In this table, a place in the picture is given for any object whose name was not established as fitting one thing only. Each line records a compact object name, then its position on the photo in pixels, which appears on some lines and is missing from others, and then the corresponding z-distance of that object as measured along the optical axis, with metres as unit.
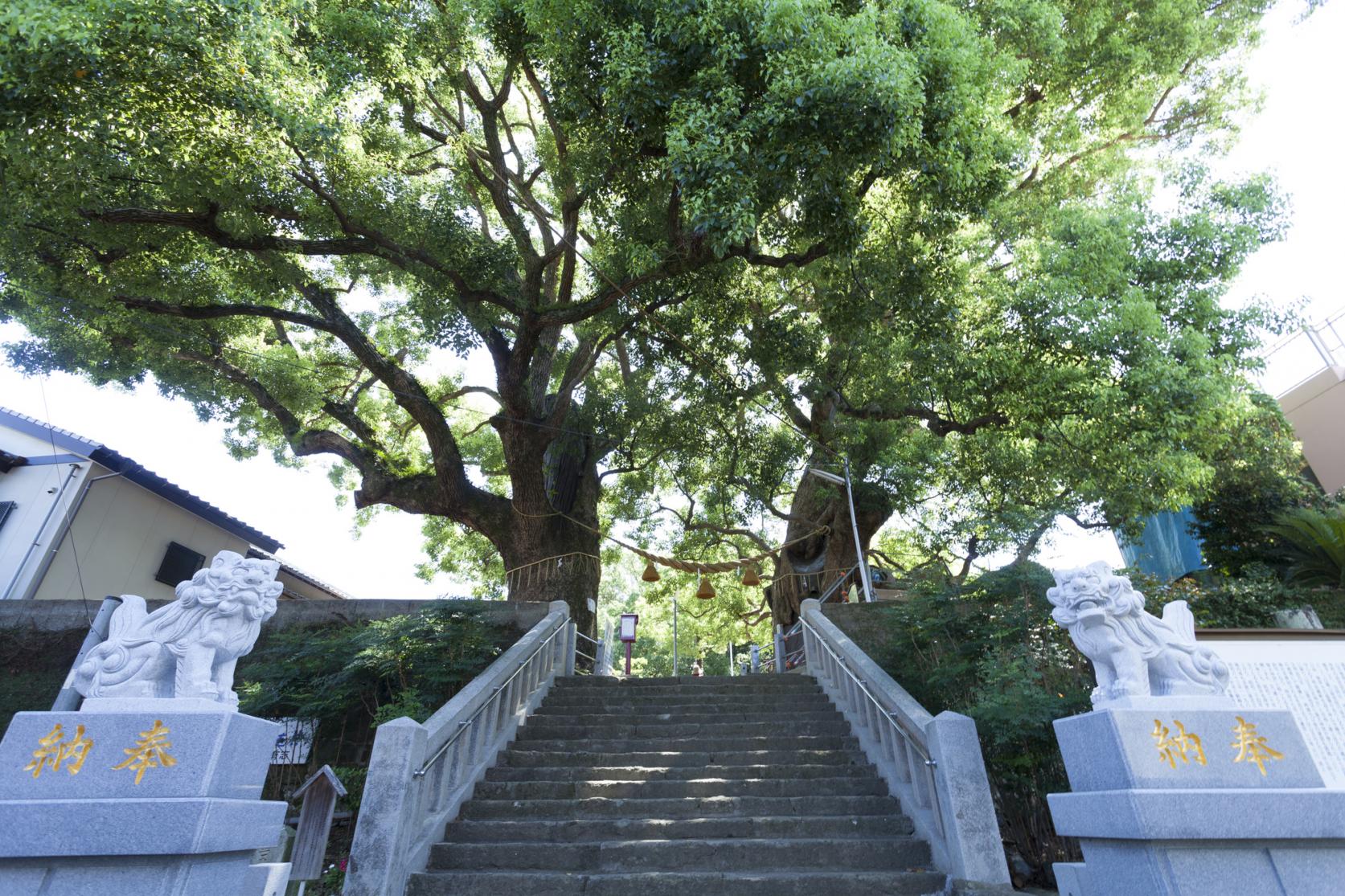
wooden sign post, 4.70
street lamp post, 10.21
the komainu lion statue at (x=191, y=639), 3.59
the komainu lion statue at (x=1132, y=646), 3.65
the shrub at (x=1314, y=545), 9.31
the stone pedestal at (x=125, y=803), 3.15
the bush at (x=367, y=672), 7.19
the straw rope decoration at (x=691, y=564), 12.52
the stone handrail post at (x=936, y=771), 4.38
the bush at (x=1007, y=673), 5.39
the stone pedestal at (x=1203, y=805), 3.19
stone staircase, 4.58
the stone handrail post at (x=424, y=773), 4.42
